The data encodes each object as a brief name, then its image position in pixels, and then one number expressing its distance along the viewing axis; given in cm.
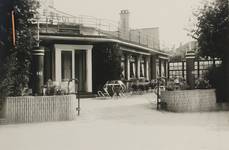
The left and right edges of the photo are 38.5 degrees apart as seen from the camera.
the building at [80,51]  1600
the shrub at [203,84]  1141
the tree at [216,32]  1103
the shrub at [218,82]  1123
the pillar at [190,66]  1164
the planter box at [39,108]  863
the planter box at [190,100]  1059
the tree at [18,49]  877
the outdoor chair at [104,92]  1577
